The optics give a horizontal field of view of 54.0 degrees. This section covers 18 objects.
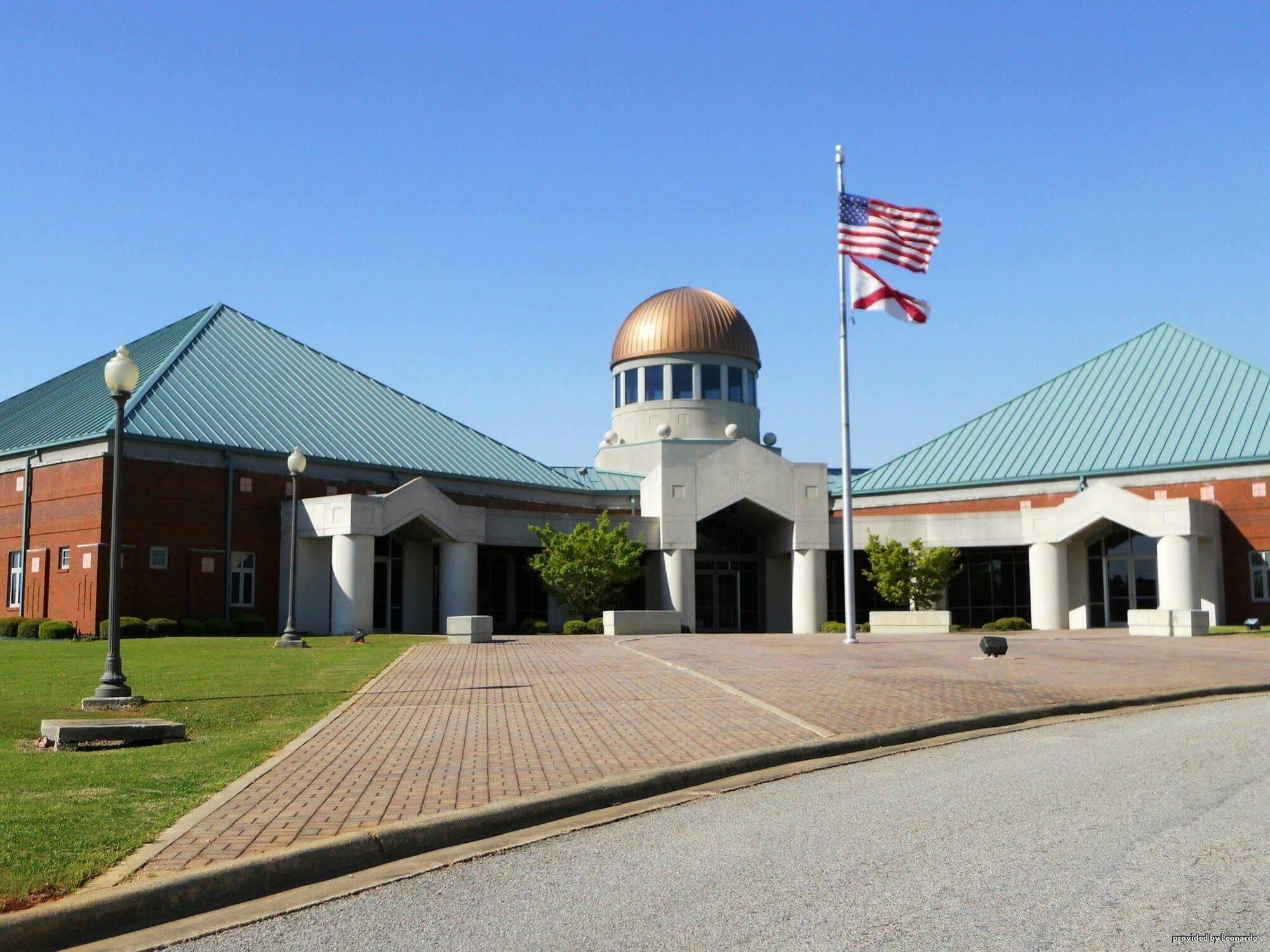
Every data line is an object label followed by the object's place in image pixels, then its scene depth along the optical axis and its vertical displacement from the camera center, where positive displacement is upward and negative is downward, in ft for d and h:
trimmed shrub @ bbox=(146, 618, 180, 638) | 111.75 -2.94
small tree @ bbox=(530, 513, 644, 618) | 135.54 +3.07
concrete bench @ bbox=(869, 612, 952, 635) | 120.26 -3.01
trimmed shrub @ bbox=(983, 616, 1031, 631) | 136.30 -3.59
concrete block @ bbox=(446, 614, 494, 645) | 97.45 -2.72
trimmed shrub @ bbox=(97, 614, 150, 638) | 109.70 -2.83
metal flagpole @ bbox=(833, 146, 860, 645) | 98.27 +10.74
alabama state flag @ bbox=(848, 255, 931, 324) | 94.94 +22.32
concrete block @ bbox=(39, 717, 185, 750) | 36.35 -4.01
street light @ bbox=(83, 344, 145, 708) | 48.24 +2.13
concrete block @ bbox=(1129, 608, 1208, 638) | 103.82 -2.64
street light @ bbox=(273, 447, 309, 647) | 90.63 -0.81
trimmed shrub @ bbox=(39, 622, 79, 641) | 110.63 -3.11
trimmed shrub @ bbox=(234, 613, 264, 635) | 121.80 -2.82
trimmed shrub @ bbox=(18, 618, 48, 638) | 111.65 -3.06
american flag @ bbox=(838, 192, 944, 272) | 93.40 +26.67
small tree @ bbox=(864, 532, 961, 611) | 138.51 +2.30
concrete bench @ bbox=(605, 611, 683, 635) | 115.34 -2.78
